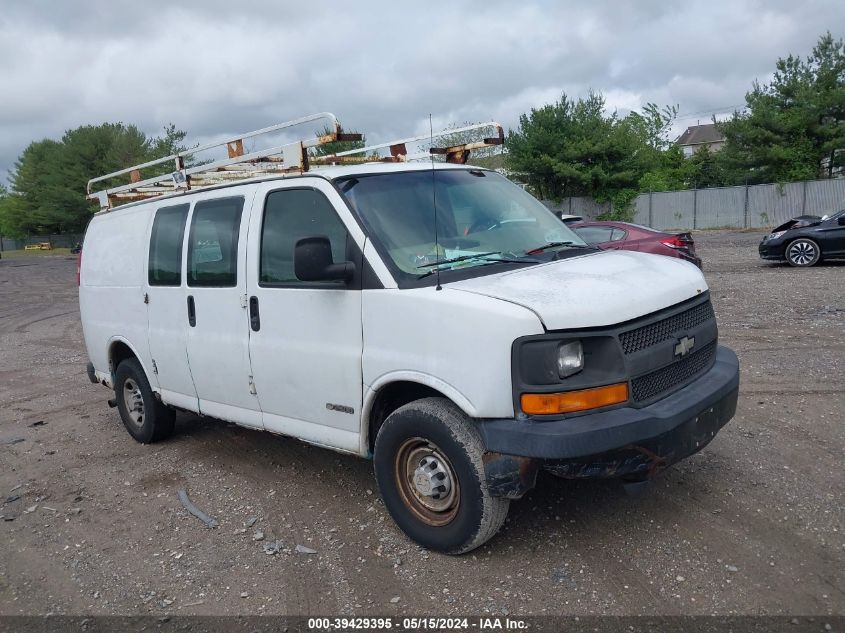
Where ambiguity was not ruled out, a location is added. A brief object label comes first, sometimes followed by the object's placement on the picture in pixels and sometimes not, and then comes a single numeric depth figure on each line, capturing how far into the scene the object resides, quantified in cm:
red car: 1236
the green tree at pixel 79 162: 5788
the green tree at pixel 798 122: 3722
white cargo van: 326
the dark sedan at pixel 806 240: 1559
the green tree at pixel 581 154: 4025
